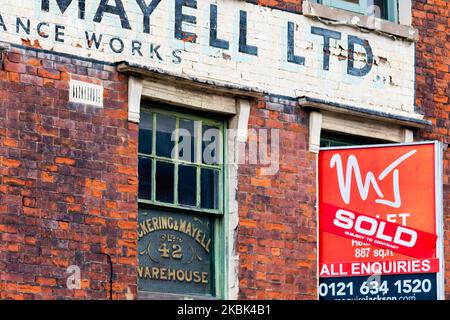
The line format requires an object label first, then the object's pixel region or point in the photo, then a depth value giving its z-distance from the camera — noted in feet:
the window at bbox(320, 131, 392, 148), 66.64
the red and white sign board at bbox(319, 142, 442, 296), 63.16
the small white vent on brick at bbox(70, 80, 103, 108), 59.77
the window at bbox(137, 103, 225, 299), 61.52
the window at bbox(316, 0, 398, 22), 67.67
